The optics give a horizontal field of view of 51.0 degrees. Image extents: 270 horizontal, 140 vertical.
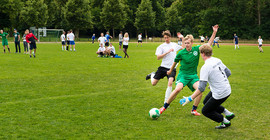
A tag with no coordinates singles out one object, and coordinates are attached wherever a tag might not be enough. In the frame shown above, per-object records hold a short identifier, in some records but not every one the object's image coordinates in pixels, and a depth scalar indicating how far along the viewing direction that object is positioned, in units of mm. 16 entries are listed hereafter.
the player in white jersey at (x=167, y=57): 7457
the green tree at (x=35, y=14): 63188
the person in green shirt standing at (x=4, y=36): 25453
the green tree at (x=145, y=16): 74000
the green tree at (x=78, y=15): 66562
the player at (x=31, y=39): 21141
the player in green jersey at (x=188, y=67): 6766
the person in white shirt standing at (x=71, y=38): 29944
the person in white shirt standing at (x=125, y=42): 23391
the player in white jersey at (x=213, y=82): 5367
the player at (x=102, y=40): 23712
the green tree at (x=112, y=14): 69562
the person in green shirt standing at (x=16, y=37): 25673
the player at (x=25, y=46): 26370
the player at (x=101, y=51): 23234
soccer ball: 6504
